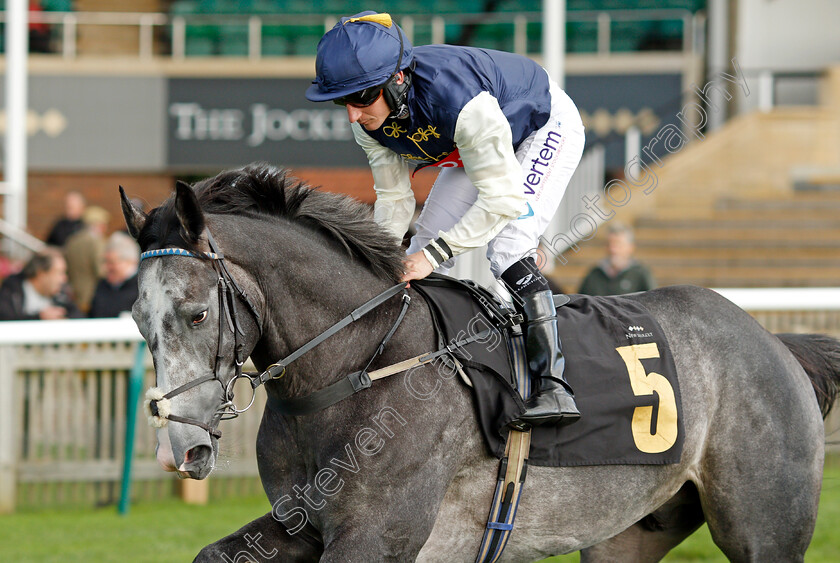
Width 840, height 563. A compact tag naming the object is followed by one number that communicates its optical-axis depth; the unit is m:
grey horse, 4.96
